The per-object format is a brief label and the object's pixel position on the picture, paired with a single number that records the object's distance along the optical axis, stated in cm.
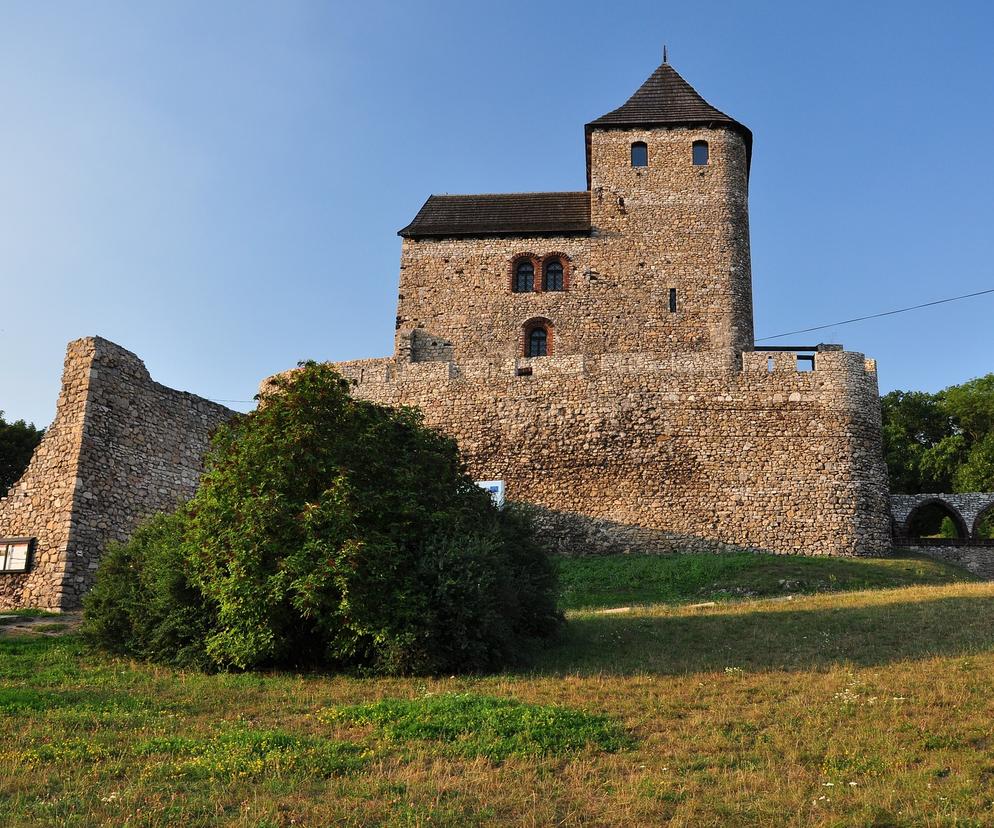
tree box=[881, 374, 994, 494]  4008
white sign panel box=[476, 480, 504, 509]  2486
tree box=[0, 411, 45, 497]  3344
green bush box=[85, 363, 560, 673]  1133
